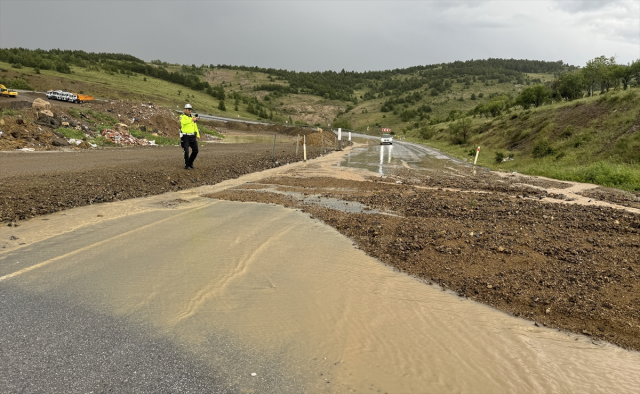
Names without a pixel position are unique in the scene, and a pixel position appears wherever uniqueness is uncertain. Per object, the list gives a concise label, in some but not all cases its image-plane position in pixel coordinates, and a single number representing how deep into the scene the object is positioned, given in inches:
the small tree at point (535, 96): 1882.4
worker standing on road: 490.3
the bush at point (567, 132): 1067.2
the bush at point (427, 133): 2717.3
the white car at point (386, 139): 1813.2
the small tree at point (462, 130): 1961.1
